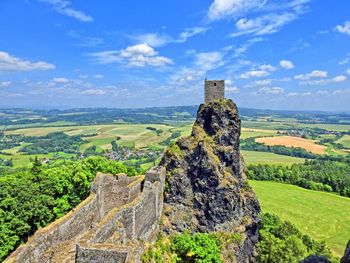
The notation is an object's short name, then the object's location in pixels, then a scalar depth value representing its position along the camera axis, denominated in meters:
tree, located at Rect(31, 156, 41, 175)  44.80
